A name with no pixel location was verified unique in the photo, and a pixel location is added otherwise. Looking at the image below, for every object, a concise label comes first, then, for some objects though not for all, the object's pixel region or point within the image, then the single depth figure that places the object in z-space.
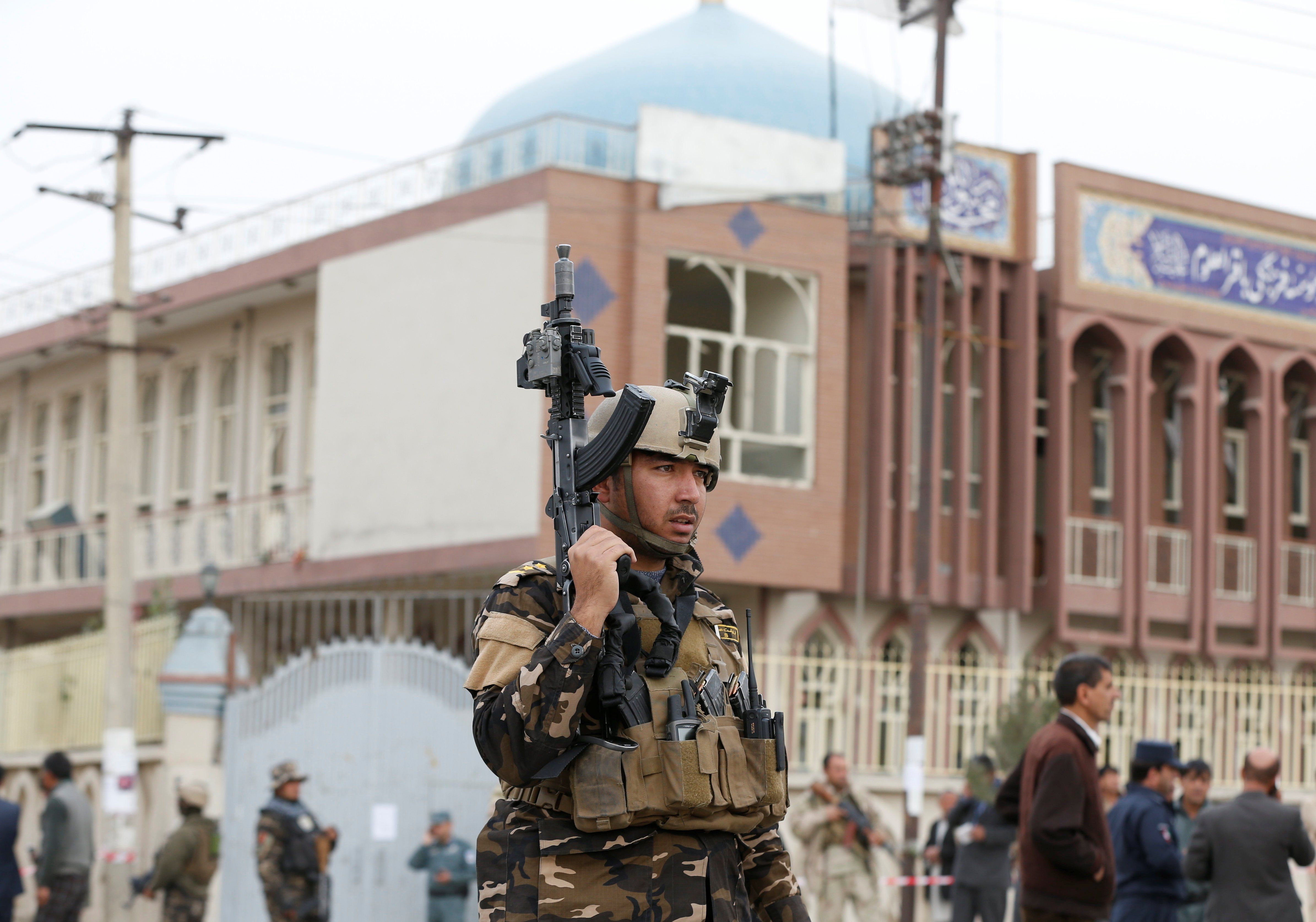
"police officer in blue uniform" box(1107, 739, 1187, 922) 8.53
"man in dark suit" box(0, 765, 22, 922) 10.84
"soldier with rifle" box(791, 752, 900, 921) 13.66
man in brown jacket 7.23
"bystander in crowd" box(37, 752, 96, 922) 12.33
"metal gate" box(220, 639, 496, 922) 14.70
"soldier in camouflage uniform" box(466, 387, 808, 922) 3.89
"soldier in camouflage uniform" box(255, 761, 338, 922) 11.73
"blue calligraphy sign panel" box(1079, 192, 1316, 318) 22.06
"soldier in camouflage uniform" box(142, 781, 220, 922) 12.59
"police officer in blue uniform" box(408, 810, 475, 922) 14.13
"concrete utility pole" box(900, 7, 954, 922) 17.58
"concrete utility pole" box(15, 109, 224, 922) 16.58
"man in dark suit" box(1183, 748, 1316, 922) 8.35
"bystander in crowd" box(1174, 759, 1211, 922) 10.36
